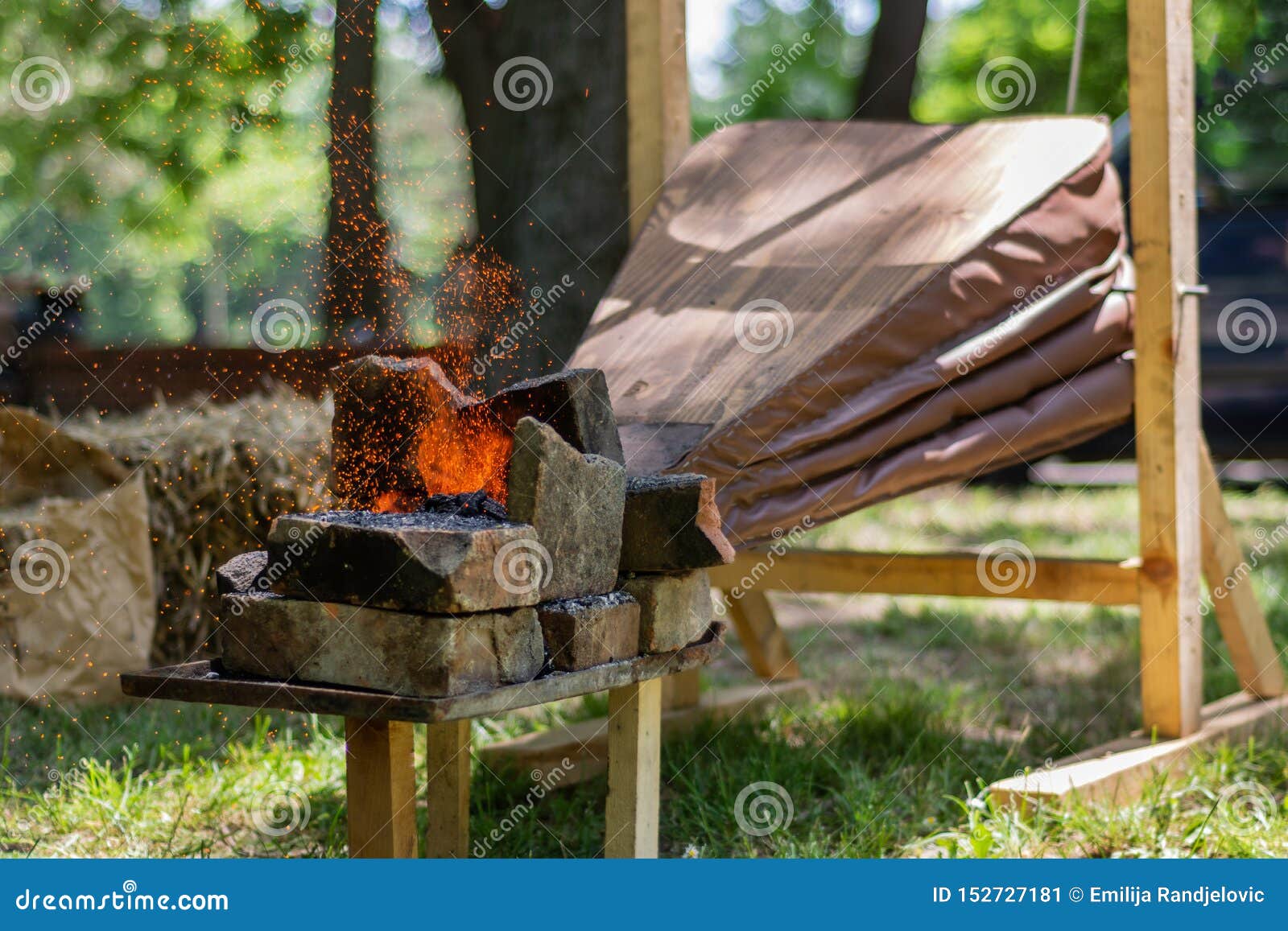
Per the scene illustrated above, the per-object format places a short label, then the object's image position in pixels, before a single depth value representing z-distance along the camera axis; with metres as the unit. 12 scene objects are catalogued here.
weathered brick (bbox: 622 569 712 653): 2.42
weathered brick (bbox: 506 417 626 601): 2.23
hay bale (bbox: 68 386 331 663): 4.73
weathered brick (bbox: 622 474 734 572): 2.40
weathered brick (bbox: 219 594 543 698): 2.08
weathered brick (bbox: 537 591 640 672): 2.25
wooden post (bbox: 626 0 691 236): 3.92
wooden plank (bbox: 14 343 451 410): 5.14
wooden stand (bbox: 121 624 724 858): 2.10
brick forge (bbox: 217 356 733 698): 2.10
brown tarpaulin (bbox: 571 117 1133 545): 3.12
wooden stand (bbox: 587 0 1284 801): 3.45
